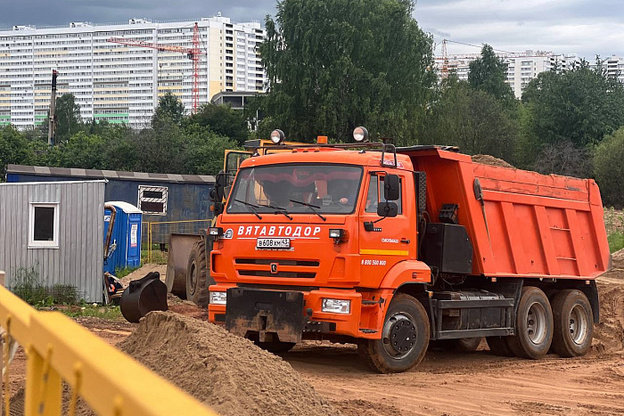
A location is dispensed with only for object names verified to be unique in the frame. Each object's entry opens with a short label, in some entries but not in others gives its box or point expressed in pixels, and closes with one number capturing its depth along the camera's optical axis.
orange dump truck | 10.54
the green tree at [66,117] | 121.88
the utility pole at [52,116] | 57.19
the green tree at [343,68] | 50.50
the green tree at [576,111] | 72.50
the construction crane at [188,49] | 187.50
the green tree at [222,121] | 82.25
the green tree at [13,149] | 57.00
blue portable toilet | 24.83
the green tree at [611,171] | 61.56
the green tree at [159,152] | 57.34
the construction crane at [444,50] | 162.43
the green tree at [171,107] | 104.72
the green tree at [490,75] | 95.56
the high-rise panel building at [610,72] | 80.15
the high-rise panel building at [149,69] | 192.50
